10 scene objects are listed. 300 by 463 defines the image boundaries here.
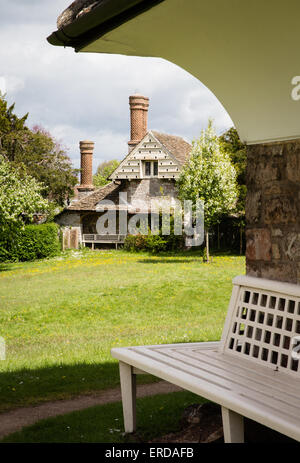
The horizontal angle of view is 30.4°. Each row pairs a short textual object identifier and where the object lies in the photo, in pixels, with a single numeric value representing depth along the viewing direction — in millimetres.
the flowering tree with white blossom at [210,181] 23250
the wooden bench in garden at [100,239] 32062
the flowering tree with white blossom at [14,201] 21781
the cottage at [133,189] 32484
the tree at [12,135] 34812
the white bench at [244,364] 2803
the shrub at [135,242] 29250
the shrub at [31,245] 27594
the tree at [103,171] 68250
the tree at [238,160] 27225
